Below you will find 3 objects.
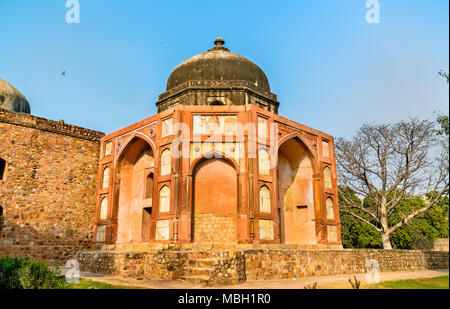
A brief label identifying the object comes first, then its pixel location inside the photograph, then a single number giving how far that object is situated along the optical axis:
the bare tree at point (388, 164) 16.73
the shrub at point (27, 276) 6.19
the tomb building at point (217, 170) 10.77
